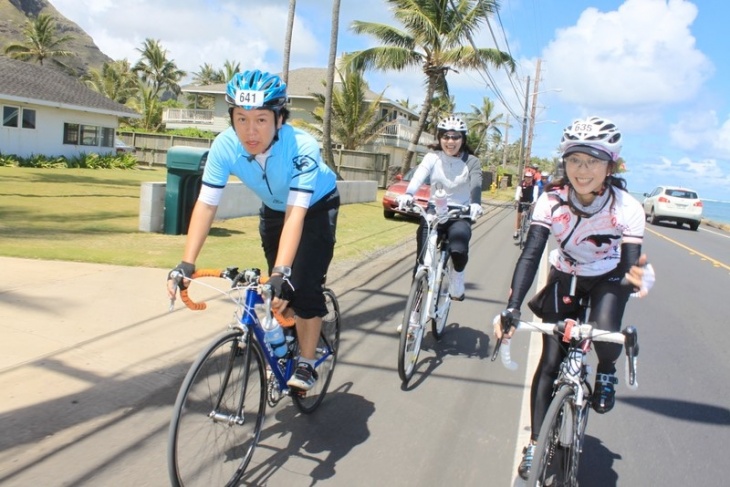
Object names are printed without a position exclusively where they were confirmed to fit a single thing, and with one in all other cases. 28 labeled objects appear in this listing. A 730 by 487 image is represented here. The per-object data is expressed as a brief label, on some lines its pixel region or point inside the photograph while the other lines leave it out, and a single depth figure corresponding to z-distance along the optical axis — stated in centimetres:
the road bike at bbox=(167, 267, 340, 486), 270
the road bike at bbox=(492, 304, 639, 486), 258
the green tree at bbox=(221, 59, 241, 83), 6485
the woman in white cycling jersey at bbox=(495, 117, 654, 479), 288
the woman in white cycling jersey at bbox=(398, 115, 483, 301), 555
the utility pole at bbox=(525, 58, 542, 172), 4950
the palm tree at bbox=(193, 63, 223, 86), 8482
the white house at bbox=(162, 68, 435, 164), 4303
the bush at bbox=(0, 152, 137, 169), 2341
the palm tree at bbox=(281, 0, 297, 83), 1738
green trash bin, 993
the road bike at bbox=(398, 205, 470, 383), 467
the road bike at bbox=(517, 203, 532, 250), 1416
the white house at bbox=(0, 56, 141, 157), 2409
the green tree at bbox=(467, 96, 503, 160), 7275
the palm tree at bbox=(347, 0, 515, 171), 2406
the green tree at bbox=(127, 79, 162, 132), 4309
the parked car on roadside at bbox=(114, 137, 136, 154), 3117
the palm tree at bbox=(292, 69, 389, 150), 3247
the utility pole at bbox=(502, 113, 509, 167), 7347
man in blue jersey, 307
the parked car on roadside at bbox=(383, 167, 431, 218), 1747
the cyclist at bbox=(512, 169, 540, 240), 1436
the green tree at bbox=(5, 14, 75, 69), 5559
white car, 2516
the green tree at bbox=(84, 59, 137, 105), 5850
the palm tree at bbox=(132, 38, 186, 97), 6781
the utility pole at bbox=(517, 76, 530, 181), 4725
